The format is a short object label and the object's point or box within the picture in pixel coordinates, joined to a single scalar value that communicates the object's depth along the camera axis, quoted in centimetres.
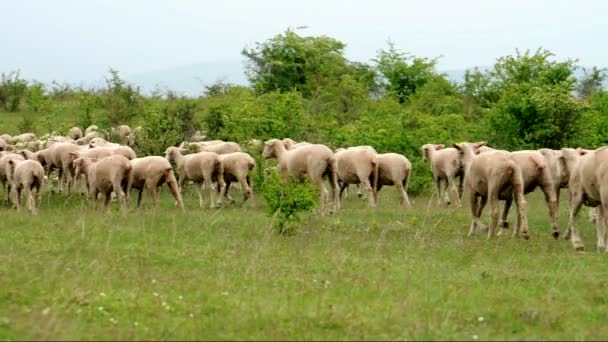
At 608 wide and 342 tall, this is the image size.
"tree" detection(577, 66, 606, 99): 6037
